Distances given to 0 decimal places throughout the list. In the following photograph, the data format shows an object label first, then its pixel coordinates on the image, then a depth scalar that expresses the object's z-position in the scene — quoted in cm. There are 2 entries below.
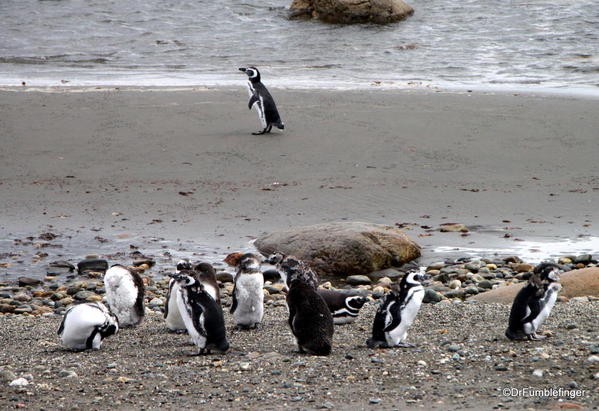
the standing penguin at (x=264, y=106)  2578
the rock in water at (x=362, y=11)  5028
